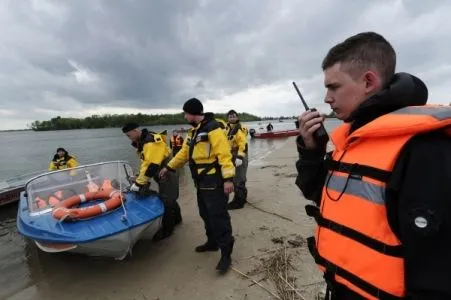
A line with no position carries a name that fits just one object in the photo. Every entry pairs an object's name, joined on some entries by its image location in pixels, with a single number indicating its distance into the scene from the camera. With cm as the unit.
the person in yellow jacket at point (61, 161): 1041
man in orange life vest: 99
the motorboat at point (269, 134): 3444
